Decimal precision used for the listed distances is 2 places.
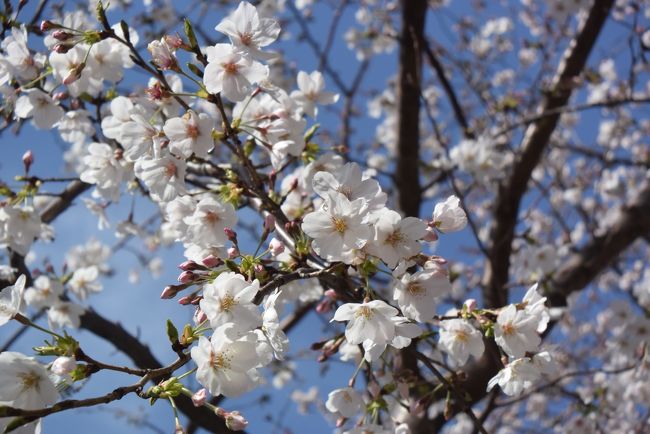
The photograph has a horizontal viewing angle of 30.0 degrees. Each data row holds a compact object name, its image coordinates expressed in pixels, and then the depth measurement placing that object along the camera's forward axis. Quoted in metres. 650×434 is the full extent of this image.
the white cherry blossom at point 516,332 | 0.61
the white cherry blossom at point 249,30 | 0.63
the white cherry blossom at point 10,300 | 0.57
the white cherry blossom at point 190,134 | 0.61
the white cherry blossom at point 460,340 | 0.64
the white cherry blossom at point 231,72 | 0.60
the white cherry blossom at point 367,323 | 0.59
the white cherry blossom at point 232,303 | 0.56
